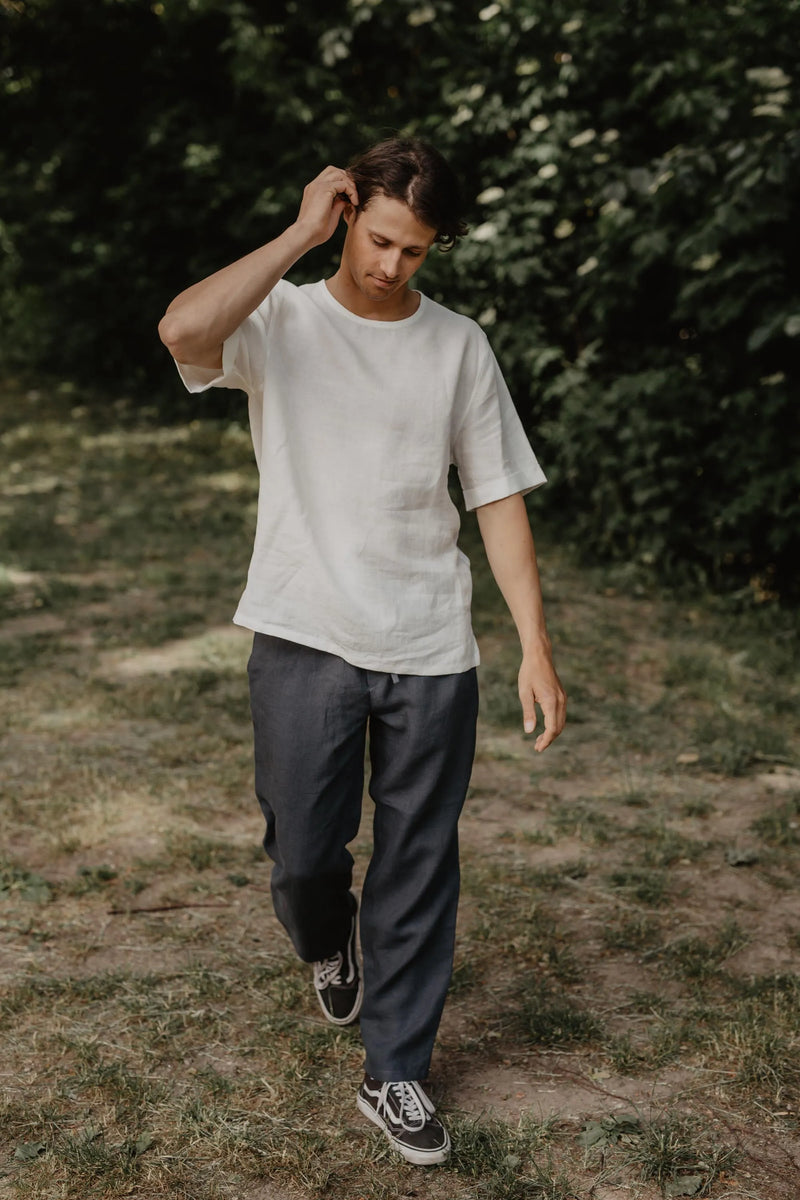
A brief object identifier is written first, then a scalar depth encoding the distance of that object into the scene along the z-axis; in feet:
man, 7.70
